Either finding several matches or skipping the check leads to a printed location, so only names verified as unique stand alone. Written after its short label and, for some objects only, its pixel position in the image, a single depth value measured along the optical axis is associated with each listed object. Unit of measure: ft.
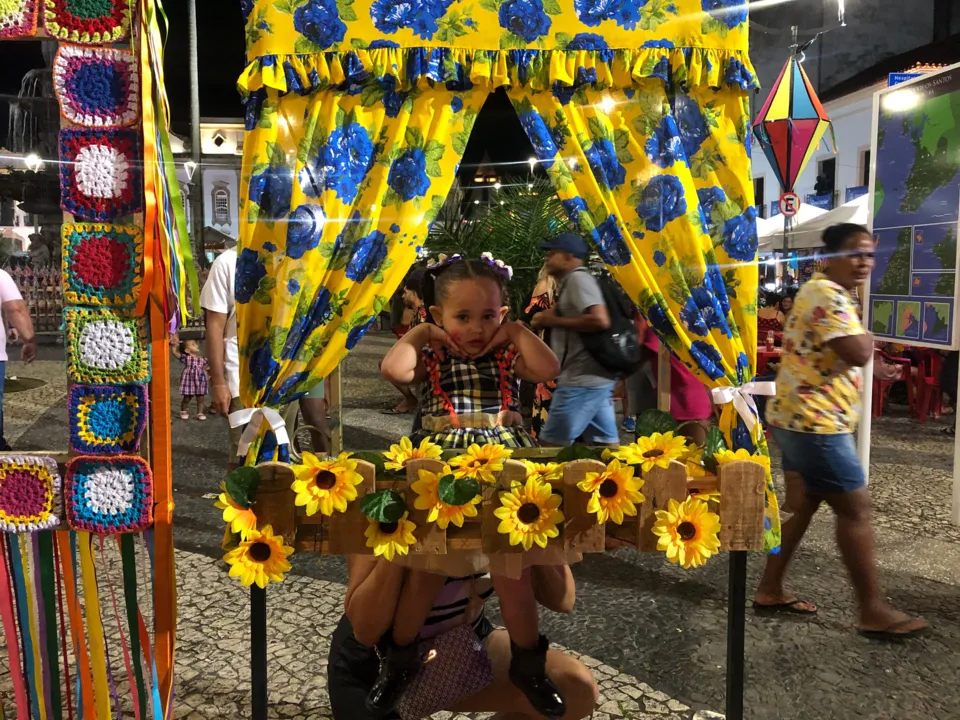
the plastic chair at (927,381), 23.89
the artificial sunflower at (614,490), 6.39
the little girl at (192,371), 23.41
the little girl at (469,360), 7.14
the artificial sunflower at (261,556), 6.38
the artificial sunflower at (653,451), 6.67
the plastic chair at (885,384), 25.12
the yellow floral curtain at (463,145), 7.36
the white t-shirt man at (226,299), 12.28
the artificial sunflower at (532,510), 6.27
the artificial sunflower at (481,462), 6.42
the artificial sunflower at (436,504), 6.29
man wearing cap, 11.20
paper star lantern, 20.76
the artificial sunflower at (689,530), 6.48
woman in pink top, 12.38
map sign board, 14.20
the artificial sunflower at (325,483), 6.35
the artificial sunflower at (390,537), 6.10
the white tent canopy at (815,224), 28.73
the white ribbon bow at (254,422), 7.39
